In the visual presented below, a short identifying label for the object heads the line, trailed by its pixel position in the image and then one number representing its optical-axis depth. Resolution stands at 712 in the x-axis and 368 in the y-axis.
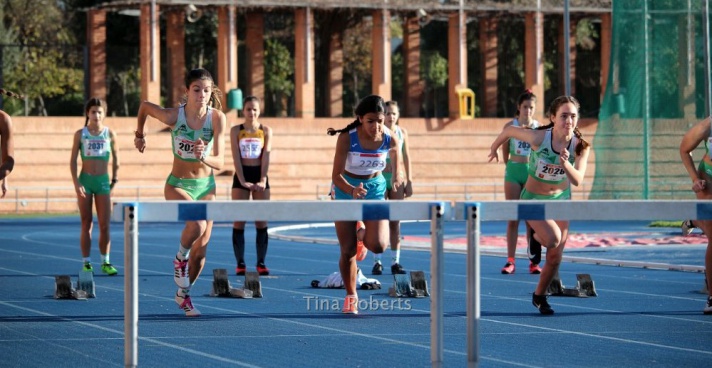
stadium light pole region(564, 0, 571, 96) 34.76
